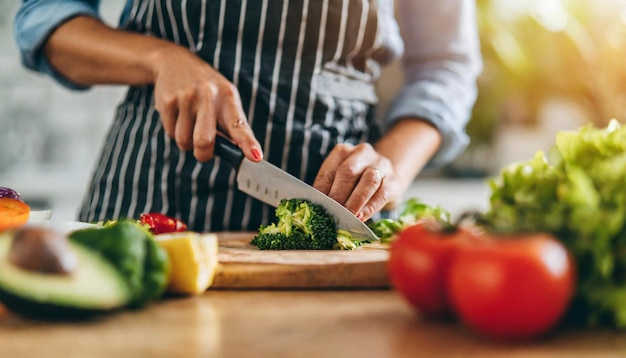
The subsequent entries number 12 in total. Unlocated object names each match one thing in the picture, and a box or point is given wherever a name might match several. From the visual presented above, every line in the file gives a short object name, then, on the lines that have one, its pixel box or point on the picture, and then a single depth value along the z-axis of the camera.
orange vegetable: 1.12
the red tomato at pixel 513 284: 0.64
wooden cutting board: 1.01
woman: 1.44
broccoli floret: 1.18
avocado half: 0.73
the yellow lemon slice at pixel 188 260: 0.89
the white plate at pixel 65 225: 1.13
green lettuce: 0.71
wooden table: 0.68
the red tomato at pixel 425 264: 0.73
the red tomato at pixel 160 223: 1.28
